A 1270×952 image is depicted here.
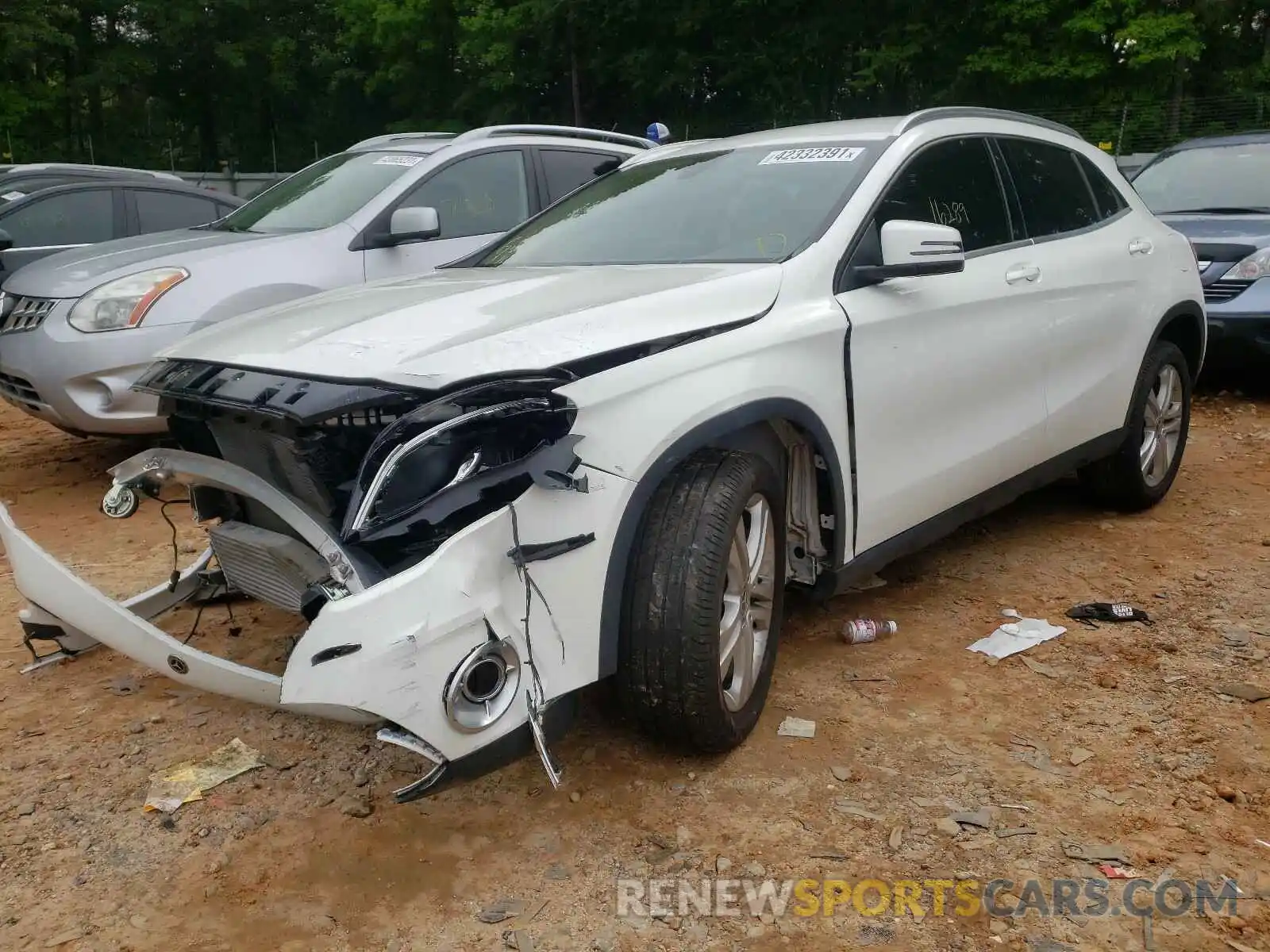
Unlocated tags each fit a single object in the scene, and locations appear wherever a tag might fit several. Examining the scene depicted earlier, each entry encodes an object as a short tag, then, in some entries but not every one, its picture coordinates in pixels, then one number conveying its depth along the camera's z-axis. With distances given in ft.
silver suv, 16.74
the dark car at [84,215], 26.12
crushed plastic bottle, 12.11
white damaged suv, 7.38
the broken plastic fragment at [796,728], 10.02
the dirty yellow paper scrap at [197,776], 9.12
